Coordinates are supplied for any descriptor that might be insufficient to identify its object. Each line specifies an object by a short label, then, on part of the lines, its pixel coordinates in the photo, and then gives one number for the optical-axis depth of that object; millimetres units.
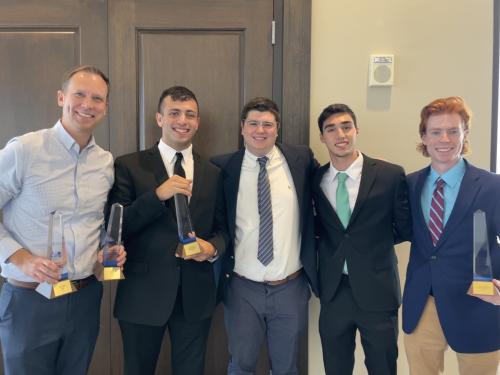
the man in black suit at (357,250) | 1795
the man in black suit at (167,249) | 1689
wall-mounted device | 2242
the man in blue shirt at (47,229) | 1514
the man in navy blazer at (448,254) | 1582
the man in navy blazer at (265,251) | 1894
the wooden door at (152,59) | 2268
